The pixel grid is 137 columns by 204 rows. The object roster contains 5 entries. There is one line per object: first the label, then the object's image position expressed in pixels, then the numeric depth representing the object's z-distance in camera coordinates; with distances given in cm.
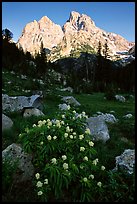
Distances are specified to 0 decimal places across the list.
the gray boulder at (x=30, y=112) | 1182
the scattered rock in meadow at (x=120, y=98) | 3085
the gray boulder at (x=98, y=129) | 931
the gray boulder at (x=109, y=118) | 1325
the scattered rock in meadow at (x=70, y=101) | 2123
